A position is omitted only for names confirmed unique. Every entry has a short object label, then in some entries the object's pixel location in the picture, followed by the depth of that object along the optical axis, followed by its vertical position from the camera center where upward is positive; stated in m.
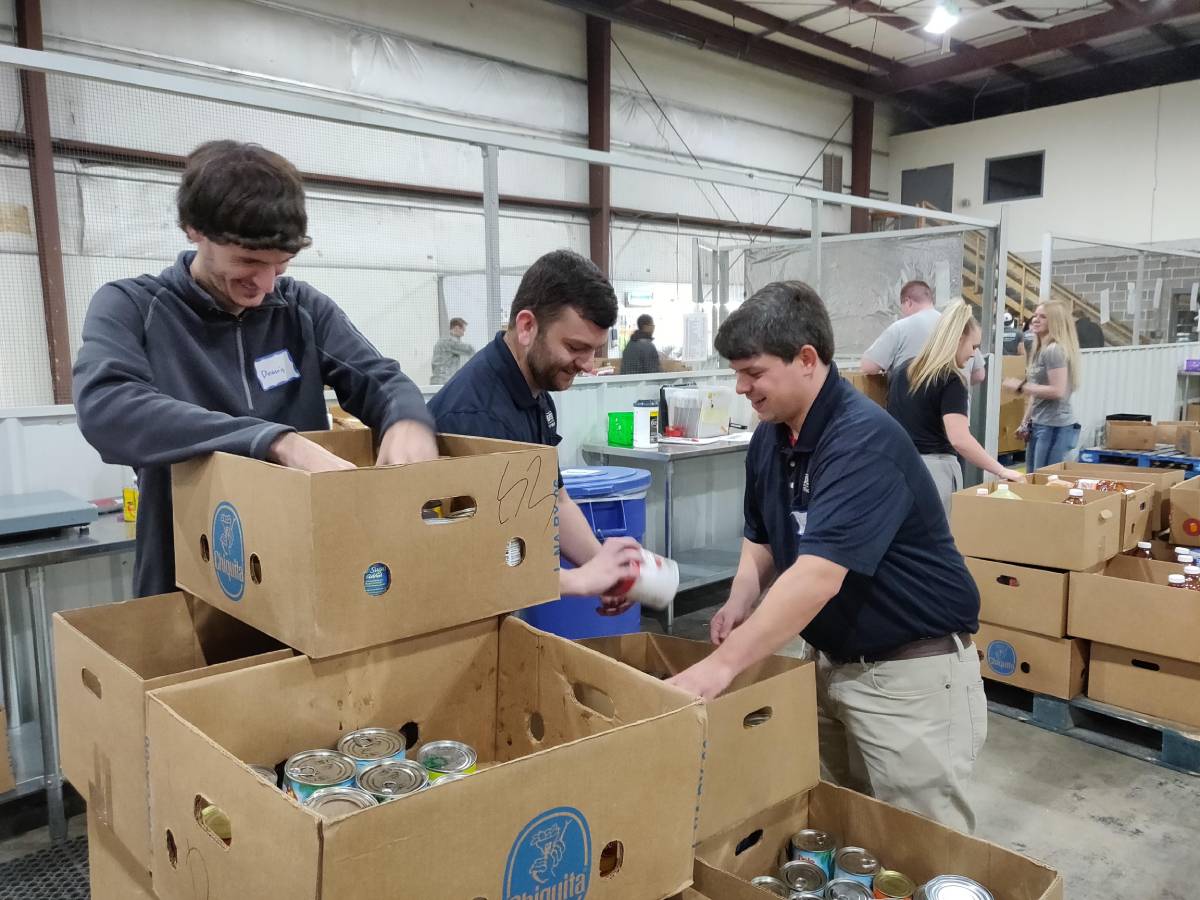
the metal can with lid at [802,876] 1.32 -0.82
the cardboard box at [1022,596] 2.96 -0.89
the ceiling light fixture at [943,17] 5.98 +2.24
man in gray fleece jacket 1.06 -0.01
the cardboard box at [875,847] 1.24 -0.78
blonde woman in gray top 5.04 -0.27
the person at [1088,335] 6.96 +0.05
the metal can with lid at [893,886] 1.29 -0.81
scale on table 2.19 -0.41
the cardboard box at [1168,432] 5.73 -0.61
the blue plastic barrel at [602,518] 2.98 -0.62
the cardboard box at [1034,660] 2.98 -1.12
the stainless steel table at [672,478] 3.83 -0.59
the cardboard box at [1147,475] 3.61 -0.60
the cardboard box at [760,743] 1.20 -0.58
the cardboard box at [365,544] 0.95 -0.23
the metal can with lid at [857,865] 1.32 -0.80
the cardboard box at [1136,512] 3.14 -0.64
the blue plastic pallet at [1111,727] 2.76 -1.34
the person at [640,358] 4.99 -0.07
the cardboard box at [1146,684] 2.77 -1.13
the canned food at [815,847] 1.38 -0.81
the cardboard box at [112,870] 1.02 -0.63
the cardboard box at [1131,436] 5.75 -0.64
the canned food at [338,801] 0.93 -0.48
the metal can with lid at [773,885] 1.30 -0.81
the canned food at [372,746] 1.03 -0.49
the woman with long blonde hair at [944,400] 3.42 -0.23
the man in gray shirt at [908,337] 4.25 +0.03
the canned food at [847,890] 1.27 -0.80
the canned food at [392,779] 0.97 -0.49
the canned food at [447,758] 1.04 -0.50
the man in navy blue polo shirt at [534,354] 1.52 -0.01
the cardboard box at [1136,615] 2.69 -0.88
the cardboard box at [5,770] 2.30 -1.10
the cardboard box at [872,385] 4.50 -0.21
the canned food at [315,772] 0.95 -0.48
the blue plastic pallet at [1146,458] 5.34 -0.76
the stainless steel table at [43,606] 2.18 -0.66
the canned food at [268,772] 1.03 -0.50
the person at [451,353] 4.02 -0.02
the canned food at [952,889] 1.23 -0.78
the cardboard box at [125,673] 0.95 -0.42
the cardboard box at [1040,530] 2.87 -0.64
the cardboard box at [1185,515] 3.48 -0.70
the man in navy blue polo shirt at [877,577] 1.48 -0.42
